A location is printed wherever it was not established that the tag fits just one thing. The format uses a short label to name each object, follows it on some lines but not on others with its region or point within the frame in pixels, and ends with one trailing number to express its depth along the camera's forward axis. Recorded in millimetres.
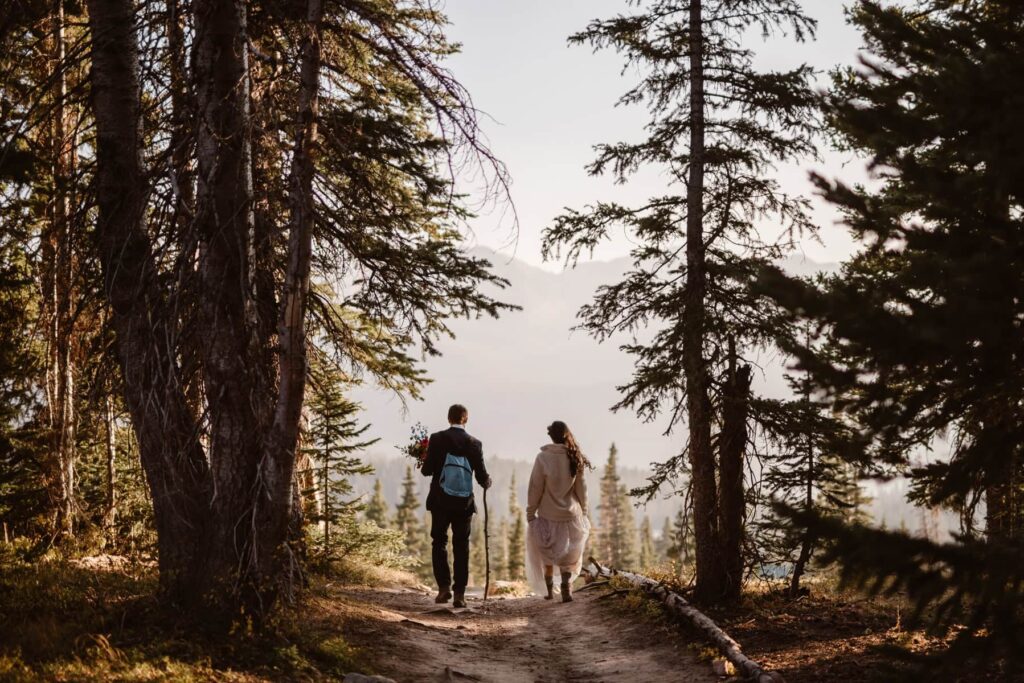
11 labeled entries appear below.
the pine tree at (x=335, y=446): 14602
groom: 11320
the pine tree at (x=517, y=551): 56469
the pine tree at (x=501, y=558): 70894
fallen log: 7129
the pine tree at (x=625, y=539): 67400
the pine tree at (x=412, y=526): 59900
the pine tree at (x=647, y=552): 73250
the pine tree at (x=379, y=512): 63250
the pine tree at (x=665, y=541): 85188
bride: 12719
